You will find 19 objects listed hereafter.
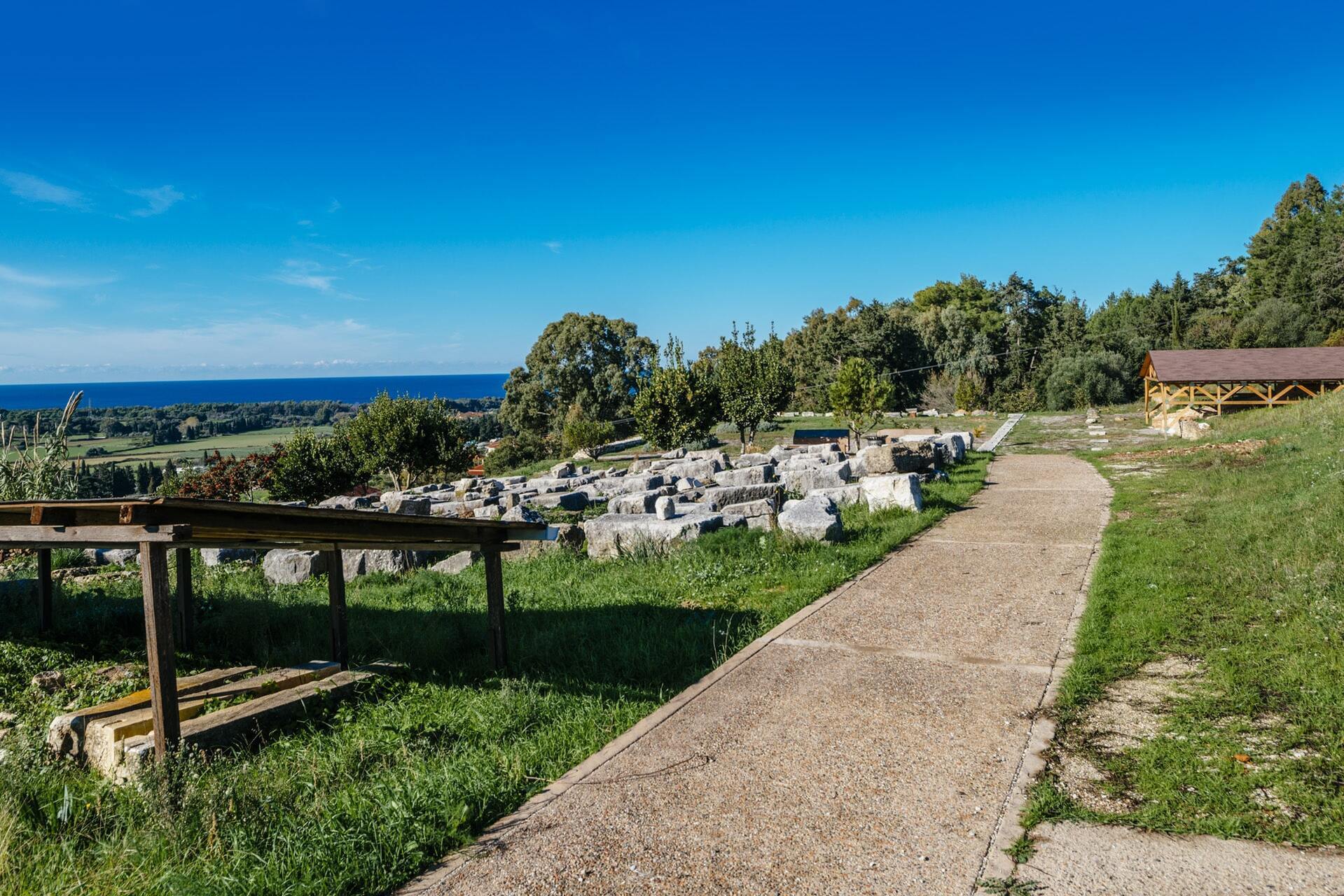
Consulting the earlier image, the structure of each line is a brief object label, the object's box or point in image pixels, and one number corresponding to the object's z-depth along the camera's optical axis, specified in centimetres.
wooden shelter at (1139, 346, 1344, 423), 3128
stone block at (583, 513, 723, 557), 1200
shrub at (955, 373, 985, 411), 4812
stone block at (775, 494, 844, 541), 1164
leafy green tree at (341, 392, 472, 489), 2948
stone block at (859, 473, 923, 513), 1407
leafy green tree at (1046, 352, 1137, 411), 4866
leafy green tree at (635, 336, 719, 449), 3120
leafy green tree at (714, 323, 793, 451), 3131
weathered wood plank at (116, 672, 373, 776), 515
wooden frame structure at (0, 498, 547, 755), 470
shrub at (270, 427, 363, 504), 2838
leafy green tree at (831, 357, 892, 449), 2930
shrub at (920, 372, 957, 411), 5200
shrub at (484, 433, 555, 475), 4462
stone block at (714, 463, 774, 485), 1852
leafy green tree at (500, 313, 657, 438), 5703
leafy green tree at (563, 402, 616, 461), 3894
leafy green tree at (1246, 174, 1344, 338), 4878
